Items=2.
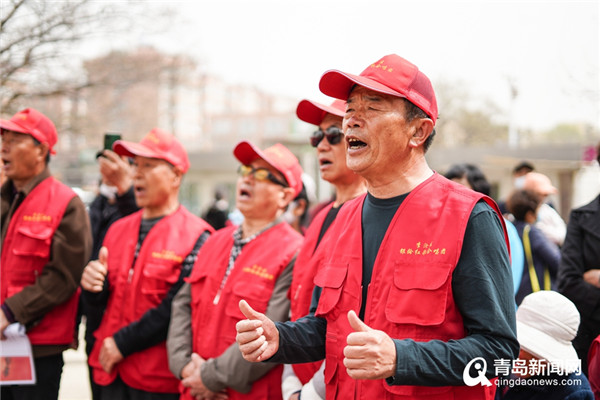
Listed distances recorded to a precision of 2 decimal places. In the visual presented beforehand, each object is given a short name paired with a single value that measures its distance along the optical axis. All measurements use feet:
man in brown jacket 13.96
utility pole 82.83
